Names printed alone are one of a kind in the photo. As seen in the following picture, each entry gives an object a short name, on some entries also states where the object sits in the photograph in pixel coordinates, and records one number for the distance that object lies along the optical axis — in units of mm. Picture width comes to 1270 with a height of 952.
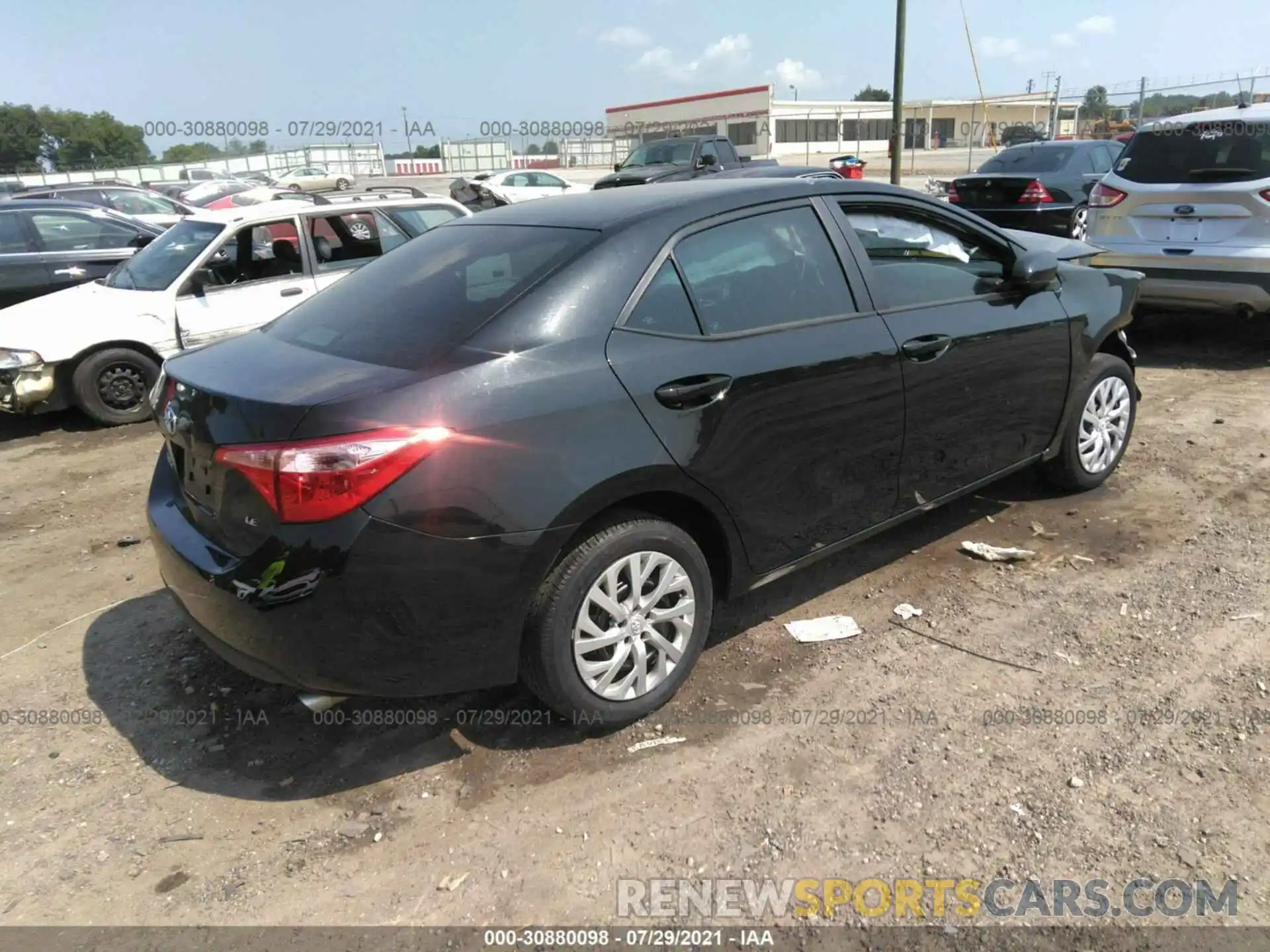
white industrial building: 57781
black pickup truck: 17000
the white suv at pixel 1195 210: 6781
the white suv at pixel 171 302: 6914
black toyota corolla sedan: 2527
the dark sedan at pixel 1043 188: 11391
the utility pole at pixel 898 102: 12859
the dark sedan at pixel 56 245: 8258
